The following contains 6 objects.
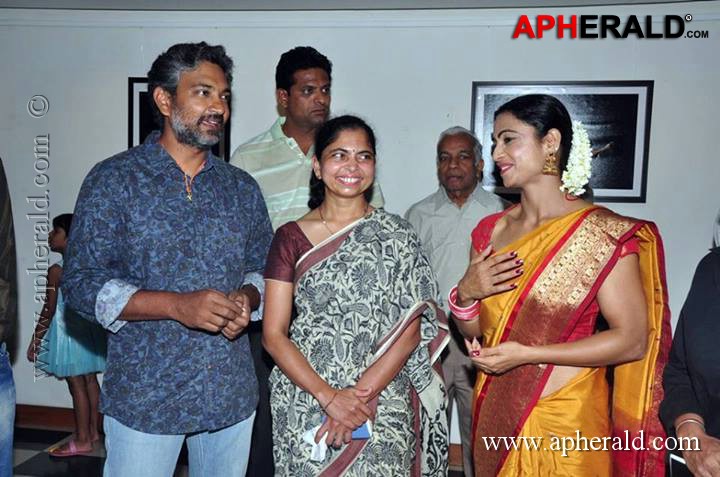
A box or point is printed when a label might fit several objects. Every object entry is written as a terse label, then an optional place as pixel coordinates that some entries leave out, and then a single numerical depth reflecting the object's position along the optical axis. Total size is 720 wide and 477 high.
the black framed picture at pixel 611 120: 4.07
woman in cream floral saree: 2.12
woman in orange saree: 1.98
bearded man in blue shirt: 1.91
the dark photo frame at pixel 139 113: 4.54
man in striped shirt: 3.05
